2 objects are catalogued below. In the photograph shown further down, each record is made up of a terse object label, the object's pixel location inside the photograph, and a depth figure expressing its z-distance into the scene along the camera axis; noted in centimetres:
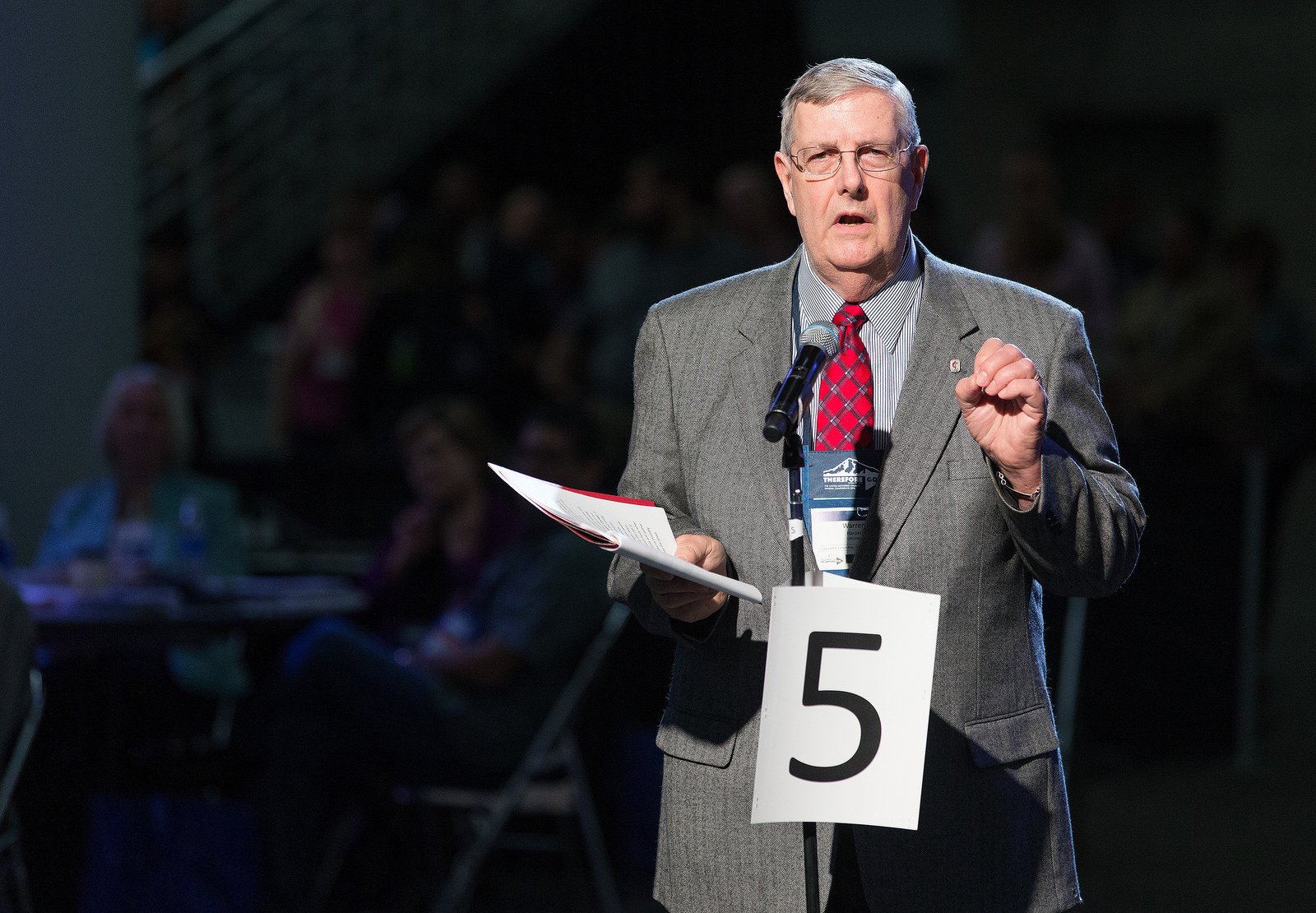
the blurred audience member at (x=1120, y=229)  1783
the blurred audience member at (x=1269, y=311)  1555
